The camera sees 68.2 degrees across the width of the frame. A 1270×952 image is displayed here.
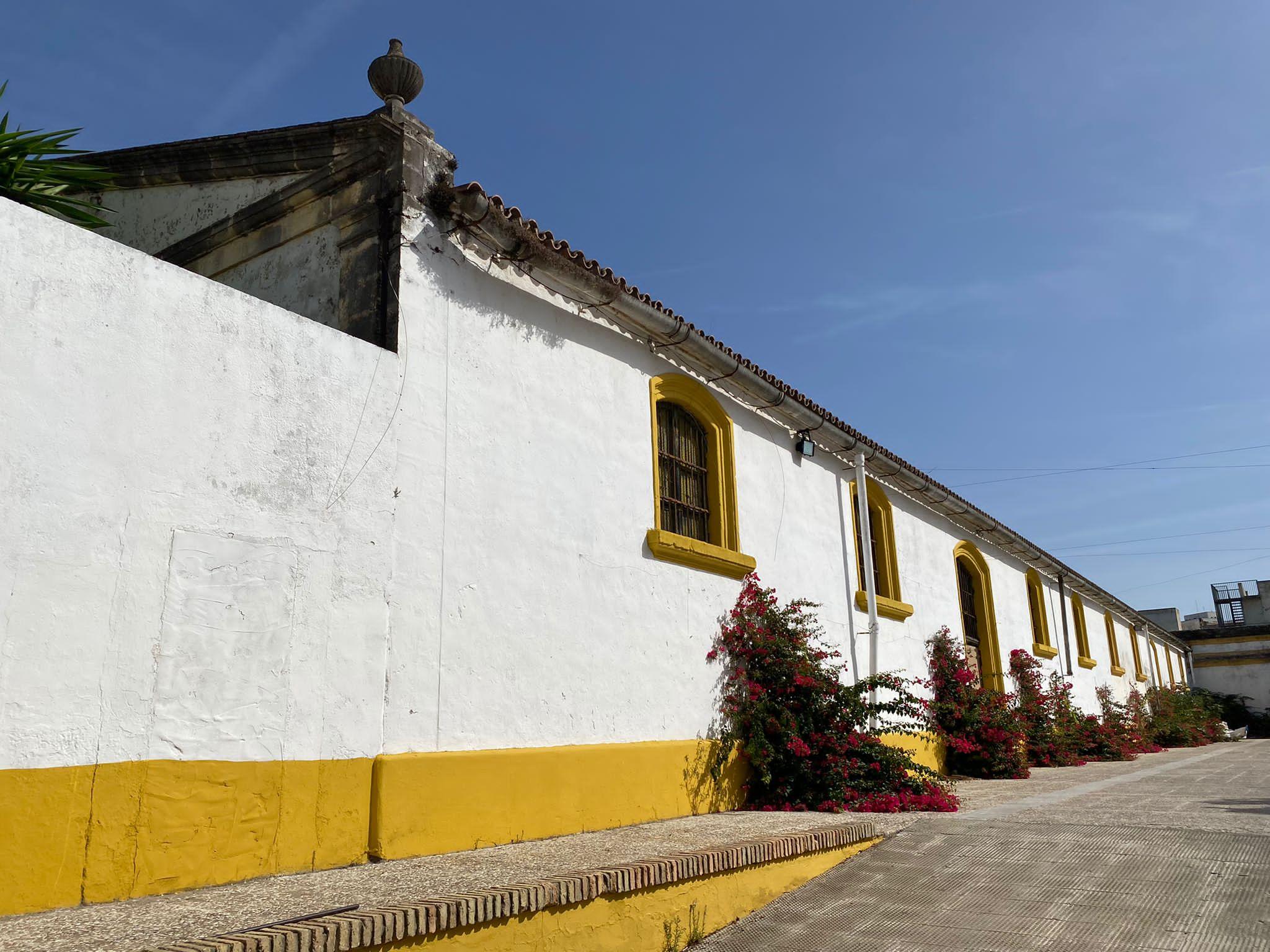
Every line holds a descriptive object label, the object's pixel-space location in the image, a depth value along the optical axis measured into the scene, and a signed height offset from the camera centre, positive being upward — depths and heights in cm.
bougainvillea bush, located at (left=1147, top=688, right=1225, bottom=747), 2392 -5
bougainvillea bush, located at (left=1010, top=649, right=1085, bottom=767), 1528 +8
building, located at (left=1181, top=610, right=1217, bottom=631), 5253 +535
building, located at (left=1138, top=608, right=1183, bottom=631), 5062 +529
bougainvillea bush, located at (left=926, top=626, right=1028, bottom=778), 1277 +0
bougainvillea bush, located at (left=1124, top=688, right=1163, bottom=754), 2106 -2
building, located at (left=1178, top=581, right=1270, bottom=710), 3550 +220
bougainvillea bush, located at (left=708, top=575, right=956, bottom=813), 831 -2
